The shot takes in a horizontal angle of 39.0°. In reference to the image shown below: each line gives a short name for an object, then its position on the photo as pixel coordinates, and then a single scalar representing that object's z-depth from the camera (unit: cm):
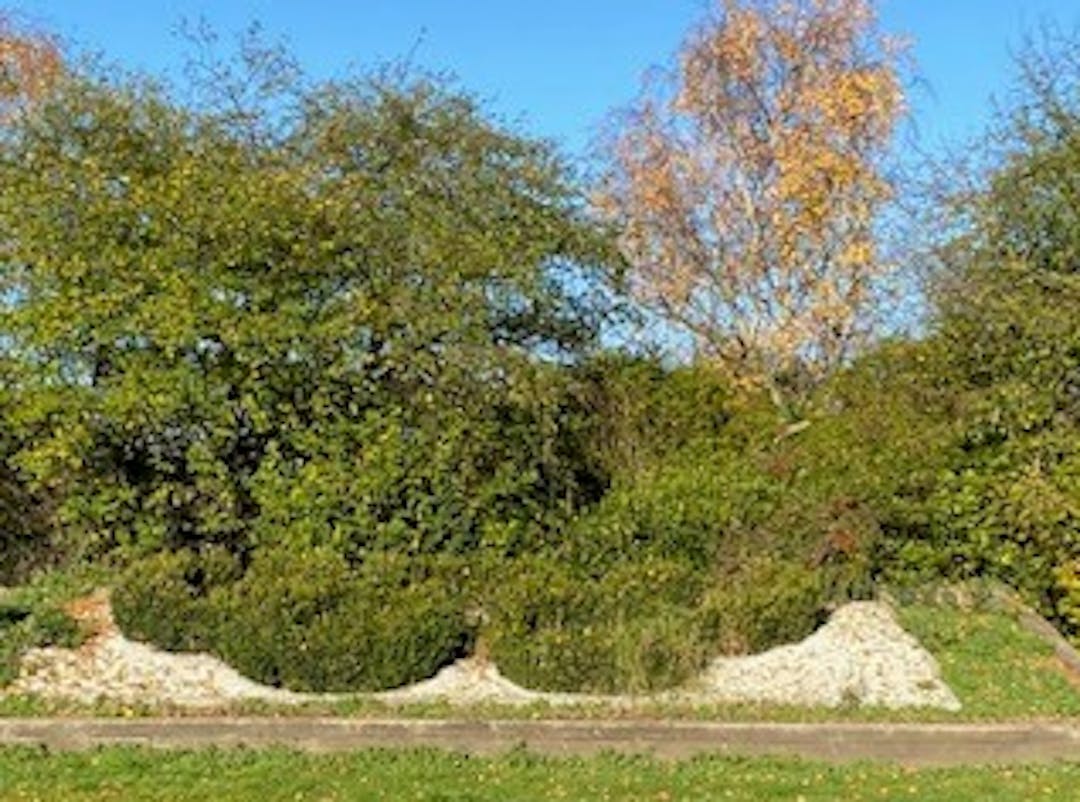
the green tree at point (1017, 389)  1474
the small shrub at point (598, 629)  1159
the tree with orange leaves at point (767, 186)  2848
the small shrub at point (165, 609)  1219
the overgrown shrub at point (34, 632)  1179
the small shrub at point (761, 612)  1244
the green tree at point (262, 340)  1421
